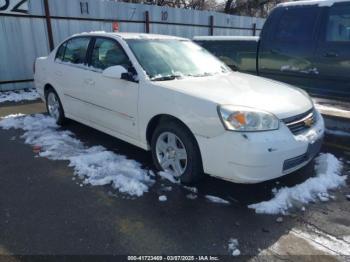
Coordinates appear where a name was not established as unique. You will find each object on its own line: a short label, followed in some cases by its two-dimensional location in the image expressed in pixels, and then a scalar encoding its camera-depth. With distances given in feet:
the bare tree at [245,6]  101.24
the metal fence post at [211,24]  48.15
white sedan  9.98
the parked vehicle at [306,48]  17.29
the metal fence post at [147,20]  38.41
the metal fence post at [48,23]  30.17
